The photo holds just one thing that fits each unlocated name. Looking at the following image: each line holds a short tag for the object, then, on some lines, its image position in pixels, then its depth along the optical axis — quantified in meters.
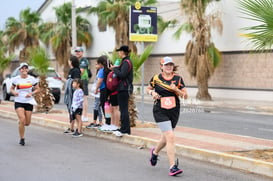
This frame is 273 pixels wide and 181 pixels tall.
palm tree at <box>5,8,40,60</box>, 44.30
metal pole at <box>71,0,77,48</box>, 26.29
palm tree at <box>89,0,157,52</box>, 32.44
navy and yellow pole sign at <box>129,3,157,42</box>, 13.44
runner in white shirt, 11.09
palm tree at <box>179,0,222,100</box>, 25.48
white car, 24.14
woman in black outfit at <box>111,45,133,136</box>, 11.05
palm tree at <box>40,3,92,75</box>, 38.38
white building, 26.16
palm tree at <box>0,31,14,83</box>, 25.07
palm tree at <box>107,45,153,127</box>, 13.13
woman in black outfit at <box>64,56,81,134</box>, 12.77
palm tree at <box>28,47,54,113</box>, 17.52
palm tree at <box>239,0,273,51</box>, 8.42
